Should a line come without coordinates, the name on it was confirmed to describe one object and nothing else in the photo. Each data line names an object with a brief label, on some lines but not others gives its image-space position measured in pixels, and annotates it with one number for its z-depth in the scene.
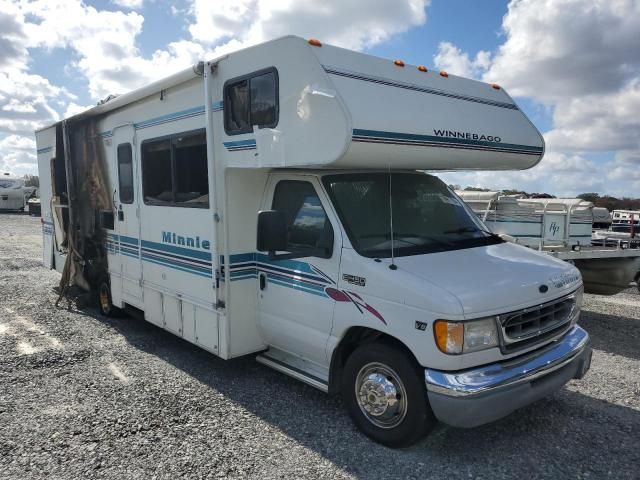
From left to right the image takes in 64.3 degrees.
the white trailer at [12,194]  30.84
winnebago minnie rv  3.58
